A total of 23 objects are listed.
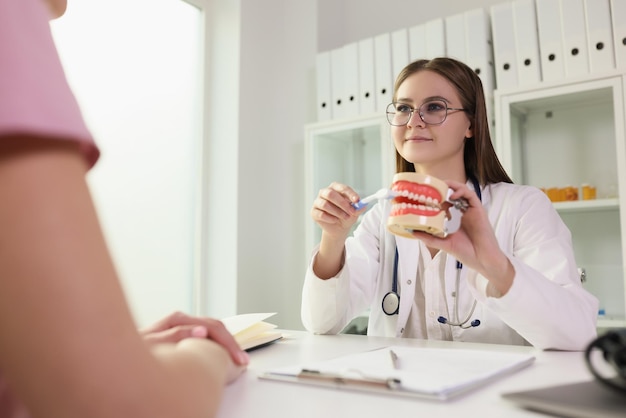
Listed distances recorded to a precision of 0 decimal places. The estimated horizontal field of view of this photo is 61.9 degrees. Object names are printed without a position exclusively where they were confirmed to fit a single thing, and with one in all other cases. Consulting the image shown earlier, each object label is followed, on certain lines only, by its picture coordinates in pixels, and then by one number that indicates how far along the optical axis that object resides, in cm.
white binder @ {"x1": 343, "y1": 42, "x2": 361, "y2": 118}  283
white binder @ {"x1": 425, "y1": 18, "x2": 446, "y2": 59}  256
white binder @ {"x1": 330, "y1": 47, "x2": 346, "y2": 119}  289
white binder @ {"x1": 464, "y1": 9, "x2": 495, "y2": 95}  243
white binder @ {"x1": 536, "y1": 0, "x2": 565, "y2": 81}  223
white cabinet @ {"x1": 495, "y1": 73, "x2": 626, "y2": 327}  210
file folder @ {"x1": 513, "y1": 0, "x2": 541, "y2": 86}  229
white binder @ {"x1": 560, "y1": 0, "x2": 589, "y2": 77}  217
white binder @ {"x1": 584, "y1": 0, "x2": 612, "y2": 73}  211
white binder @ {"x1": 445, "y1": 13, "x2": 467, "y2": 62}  251
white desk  61
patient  33
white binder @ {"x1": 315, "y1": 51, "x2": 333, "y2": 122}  294
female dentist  111
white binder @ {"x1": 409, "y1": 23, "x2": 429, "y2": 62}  263
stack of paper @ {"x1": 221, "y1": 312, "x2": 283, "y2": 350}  111
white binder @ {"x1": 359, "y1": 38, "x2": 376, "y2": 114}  277
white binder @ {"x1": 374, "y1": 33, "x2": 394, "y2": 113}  271
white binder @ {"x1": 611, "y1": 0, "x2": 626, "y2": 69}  207
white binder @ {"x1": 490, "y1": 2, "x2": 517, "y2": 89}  235
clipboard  68
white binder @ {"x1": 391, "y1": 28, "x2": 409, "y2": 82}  267
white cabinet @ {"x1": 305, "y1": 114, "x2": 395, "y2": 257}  283
